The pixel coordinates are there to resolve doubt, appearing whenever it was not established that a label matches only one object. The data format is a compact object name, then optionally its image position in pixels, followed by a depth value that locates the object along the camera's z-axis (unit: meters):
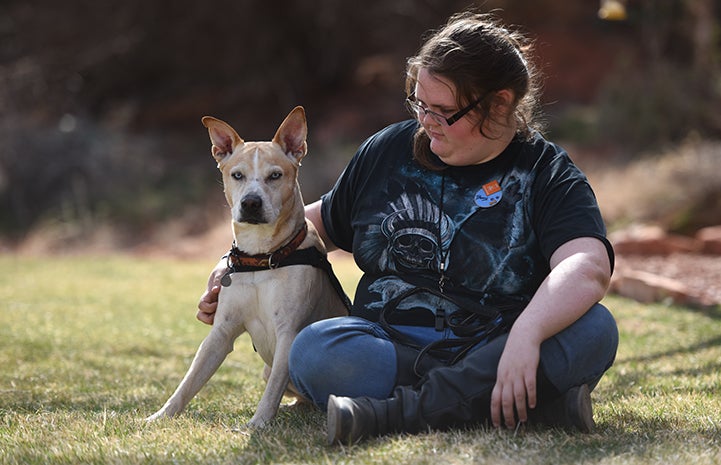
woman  3.03
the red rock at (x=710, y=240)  8.80
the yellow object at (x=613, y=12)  7.25
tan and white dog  3.78
